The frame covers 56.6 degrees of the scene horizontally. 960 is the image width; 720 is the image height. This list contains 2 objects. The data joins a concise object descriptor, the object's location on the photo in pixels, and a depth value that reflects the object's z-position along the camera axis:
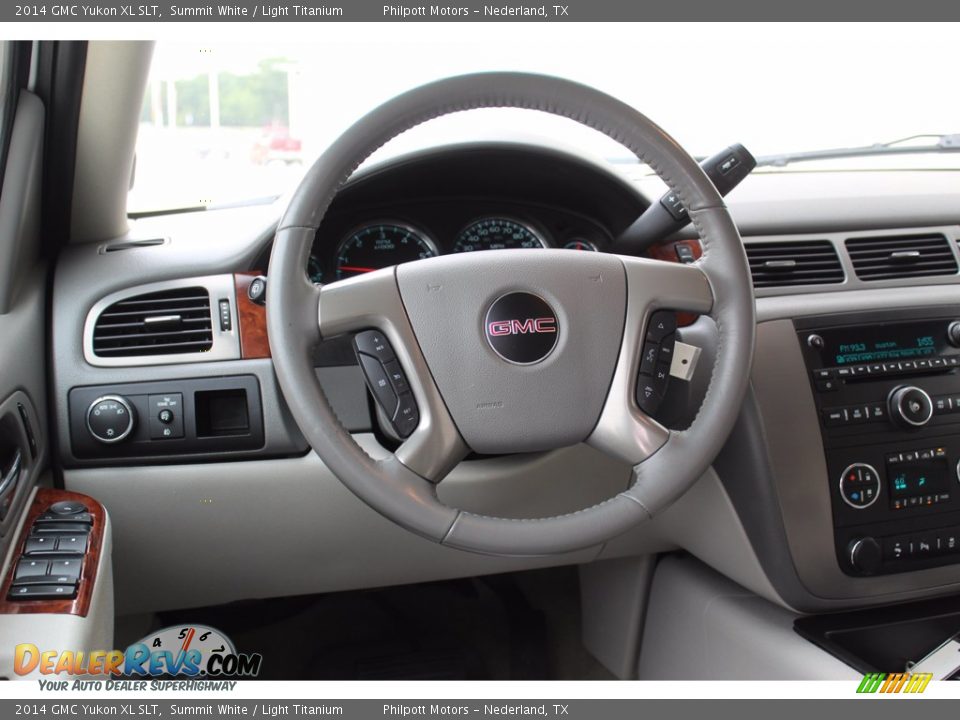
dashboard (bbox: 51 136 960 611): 1.54
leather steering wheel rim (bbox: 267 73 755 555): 1.17
